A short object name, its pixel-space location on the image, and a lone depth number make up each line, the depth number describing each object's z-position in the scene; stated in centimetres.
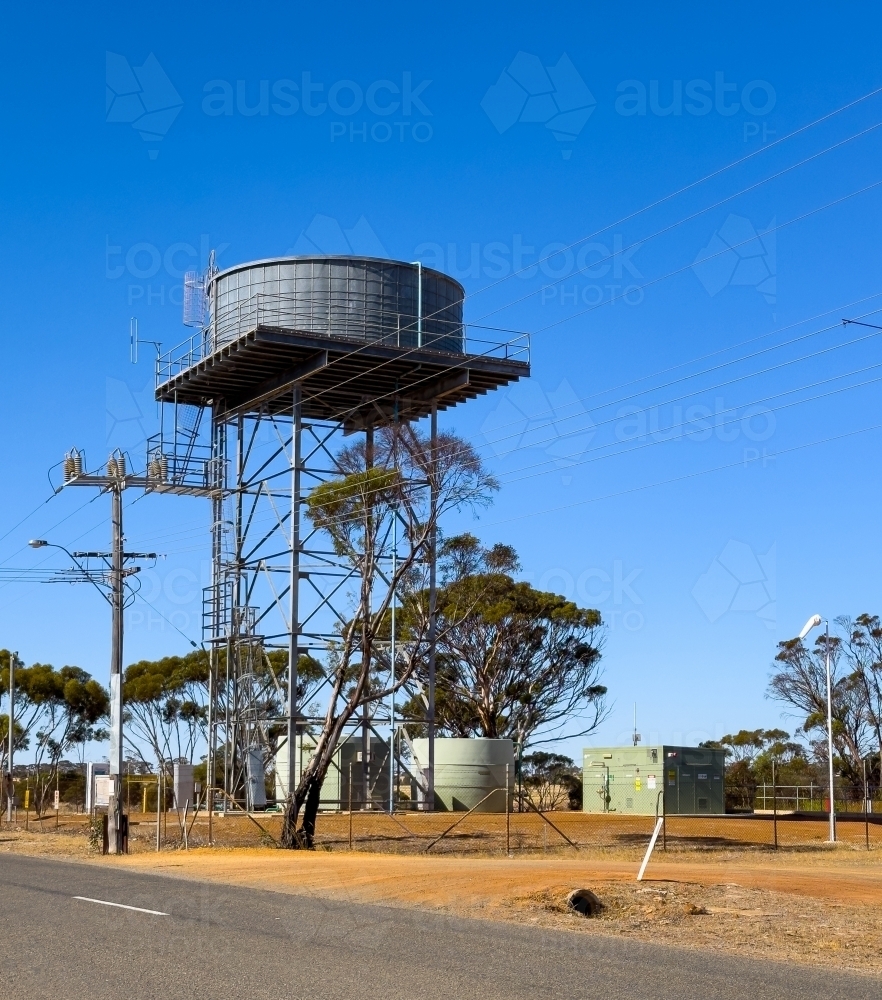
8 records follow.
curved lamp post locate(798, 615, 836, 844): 3512
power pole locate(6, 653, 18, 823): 5578
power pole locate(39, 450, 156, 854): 3322
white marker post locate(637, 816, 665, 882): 2003
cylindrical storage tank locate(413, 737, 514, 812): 5112
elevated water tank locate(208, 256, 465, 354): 4575
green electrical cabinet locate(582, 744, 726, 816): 5488
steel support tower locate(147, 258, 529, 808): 4522
